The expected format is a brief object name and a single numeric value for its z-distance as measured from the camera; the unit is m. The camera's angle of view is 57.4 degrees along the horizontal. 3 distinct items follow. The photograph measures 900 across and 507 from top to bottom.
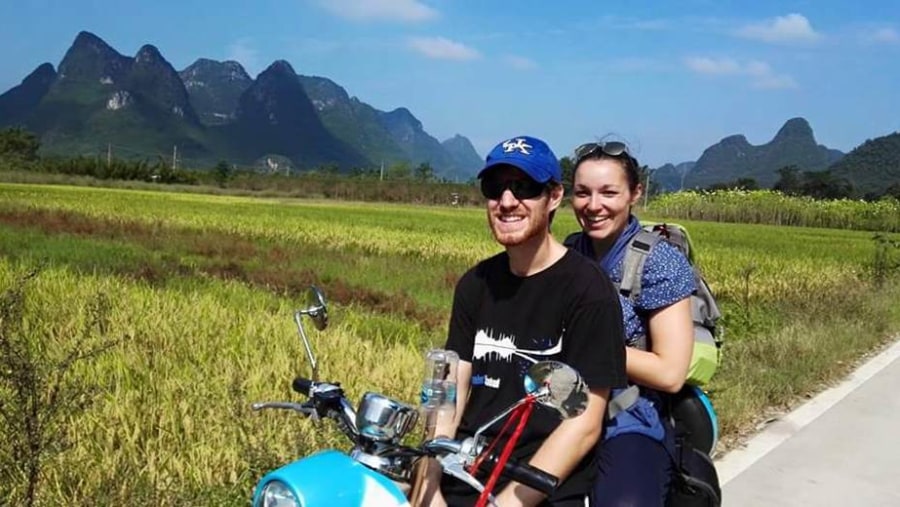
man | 2.14
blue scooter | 1.62
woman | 2.46
